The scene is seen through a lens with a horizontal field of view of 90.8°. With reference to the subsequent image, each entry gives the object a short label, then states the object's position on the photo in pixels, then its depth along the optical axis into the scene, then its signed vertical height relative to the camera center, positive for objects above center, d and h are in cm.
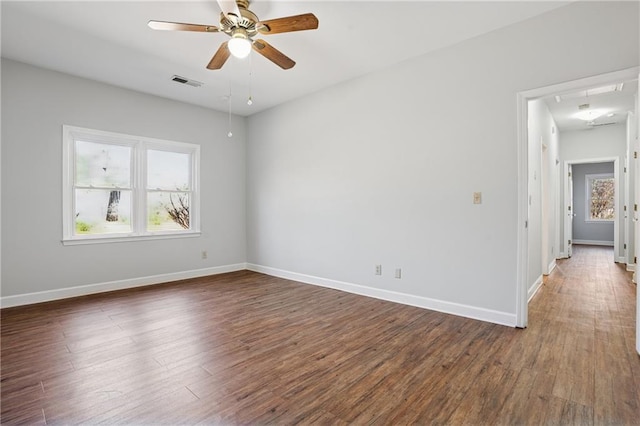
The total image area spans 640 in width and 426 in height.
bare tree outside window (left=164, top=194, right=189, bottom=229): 531 +1
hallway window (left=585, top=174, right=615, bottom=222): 954 +42
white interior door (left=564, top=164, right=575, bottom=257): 727 -17
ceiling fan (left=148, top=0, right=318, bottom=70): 246 +150
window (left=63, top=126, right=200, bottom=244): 431 +36
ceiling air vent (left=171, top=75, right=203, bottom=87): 430 +182
